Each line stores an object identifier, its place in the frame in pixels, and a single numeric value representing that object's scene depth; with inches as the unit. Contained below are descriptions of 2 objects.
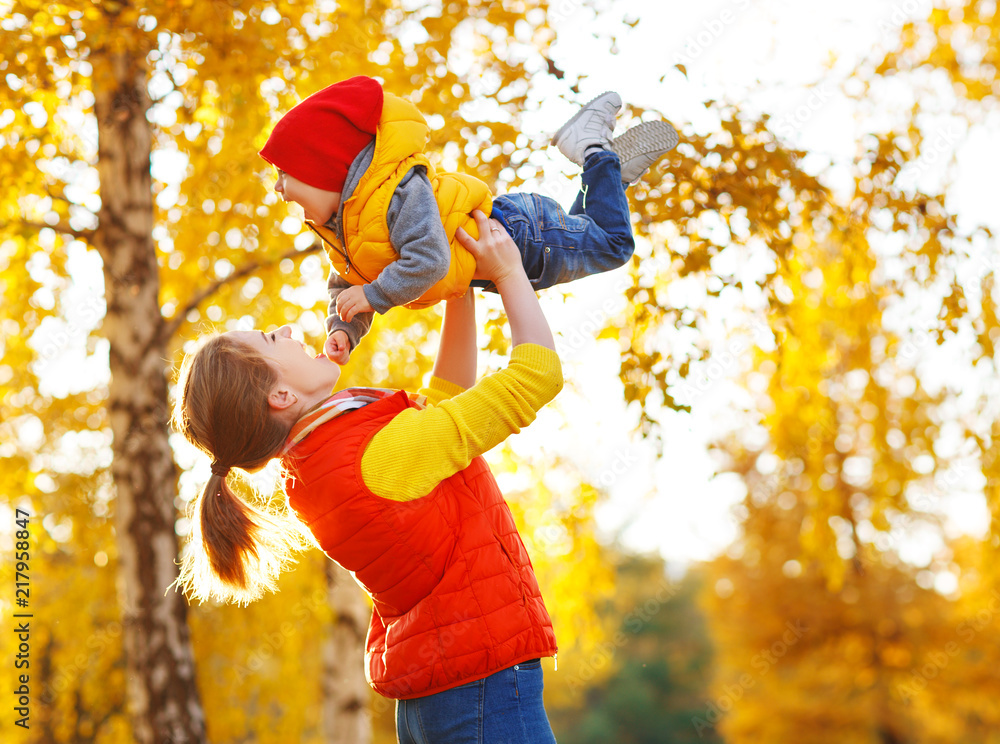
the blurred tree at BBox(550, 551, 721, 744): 833.5
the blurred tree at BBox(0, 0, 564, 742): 119.1
